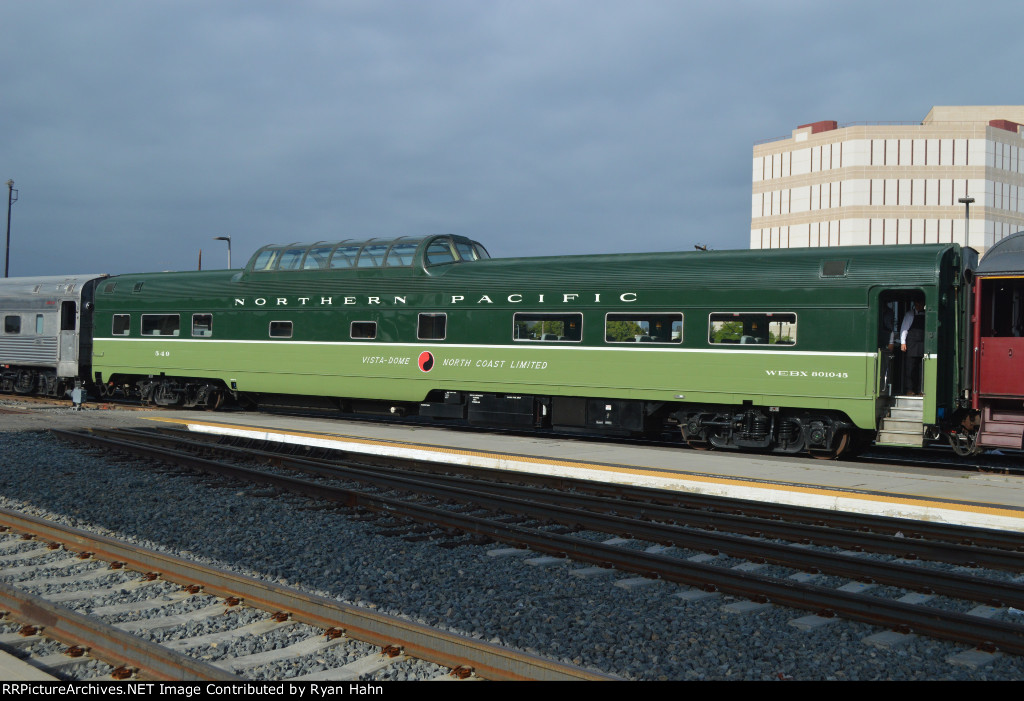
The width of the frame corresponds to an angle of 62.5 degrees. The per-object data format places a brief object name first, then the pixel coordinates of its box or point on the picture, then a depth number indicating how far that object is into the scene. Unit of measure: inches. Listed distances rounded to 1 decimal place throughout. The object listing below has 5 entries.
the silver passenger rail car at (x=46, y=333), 1027.9
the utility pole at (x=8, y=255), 1920.5
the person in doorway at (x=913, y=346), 561.0
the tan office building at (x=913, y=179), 3555.6
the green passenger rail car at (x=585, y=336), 564.7
